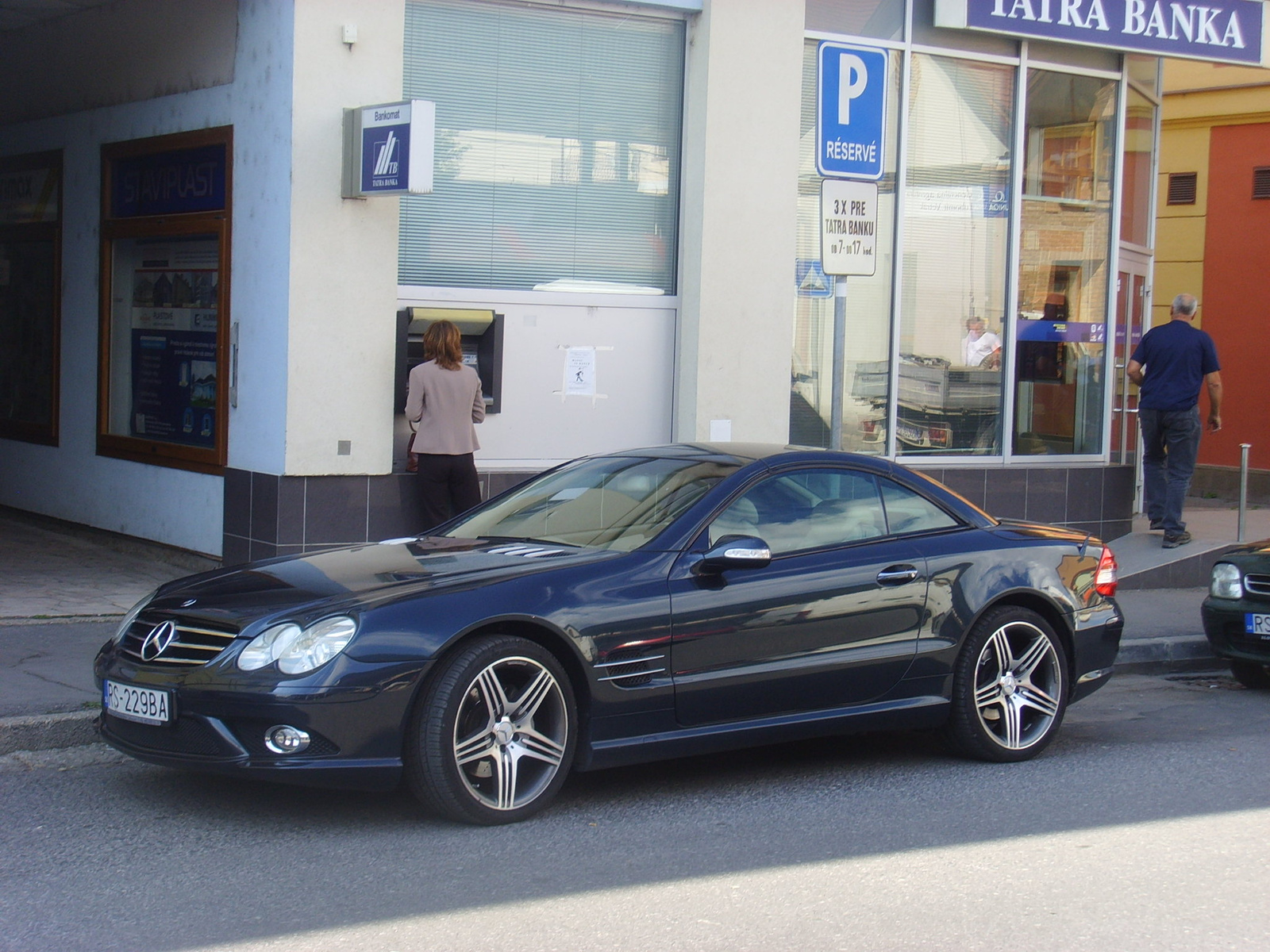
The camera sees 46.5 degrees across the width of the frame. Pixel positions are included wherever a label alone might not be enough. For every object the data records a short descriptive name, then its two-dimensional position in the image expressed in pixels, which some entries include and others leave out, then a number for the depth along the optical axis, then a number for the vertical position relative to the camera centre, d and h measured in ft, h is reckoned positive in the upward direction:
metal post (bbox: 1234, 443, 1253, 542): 37.14 -2.44
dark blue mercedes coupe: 16.46 -3.35
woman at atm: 30.89 -1.19
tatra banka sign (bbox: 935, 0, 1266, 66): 38.40 +9.57
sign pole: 26.32 +0.39
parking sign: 26.37 +4.70
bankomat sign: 28.91 +4.15
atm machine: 32.35 +0.36
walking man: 37.09 -0.32
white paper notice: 34.71 -0.21
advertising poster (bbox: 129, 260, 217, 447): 34.09 -0.13
